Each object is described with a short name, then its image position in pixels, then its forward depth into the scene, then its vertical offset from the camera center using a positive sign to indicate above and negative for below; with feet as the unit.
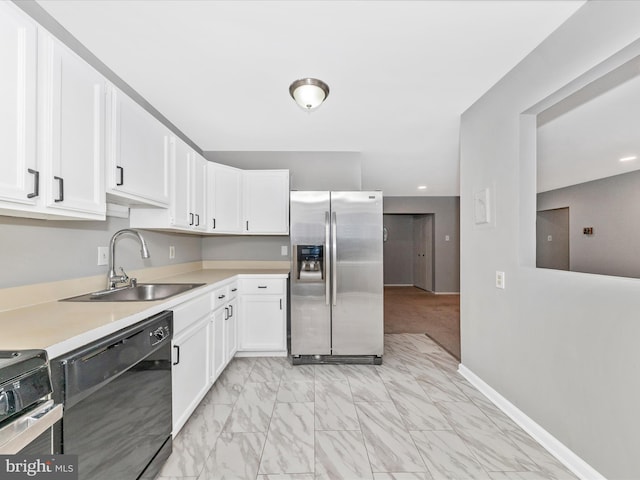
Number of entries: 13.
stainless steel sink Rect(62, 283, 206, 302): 6.28 -1.19
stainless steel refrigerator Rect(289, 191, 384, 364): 9.21 -1.34
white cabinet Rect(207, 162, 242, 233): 9.80 +1.54
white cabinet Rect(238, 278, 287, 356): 9.58 -2.53
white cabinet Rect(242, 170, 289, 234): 10.73 +1.51
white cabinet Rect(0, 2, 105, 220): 3.43 +1.62
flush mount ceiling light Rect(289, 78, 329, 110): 6.54 +3.57
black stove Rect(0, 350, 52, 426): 2.31 -1.25
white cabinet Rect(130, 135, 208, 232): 7.29 +1.24
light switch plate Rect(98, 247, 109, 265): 6.24 -0.32
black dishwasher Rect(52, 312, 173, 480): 3.13 -2.15
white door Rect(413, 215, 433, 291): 23.38 -0.88
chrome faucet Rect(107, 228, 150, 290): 6.29 -0.45
